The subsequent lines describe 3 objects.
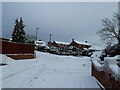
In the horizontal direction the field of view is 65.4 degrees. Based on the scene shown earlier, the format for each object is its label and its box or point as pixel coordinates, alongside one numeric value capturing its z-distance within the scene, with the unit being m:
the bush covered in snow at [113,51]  13.07
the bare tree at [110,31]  20.12
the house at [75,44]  52.68
